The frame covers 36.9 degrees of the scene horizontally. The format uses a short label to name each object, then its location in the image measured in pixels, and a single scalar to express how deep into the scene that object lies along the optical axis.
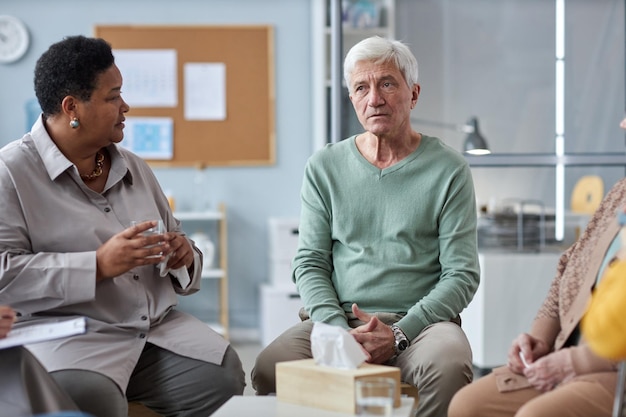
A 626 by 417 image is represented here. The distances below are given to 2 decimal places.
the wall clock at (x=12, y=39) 5.62
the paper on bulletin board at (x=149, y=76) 5.68
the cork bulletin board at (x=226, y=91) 5.70
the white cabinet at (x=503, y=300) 4.37
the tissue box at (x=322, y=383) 1.88
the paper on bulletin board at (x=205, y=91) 5.72
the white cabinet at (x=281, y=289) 5.37
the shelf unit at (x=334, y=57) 4.73
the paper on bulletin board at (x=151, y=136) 5.71
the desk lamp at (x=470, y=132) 4.76
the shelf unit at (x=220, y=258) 5.48
